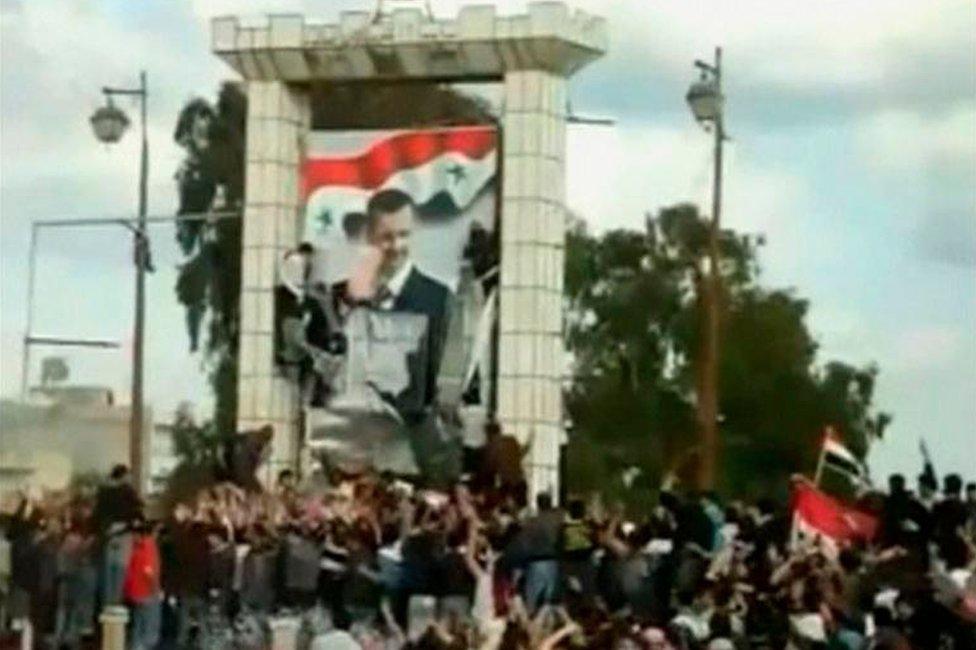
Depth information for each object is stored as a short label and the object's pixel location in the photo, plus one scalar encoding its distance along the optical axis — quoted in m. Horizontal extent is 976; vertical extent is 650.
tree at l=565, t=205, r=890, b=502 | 64.19
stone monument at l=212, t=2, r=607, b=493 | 46.81
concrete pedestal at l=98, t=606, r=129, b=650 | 34.66
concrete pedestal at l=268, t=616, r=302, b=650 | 34.47
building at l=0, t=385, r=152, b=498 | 52.28
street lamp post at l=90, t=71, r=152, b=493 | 48.44
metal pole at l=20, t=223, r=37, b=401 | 55.41
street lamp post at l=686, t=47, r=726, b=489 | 42.72
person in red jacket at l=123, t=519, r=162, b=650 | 34.91
